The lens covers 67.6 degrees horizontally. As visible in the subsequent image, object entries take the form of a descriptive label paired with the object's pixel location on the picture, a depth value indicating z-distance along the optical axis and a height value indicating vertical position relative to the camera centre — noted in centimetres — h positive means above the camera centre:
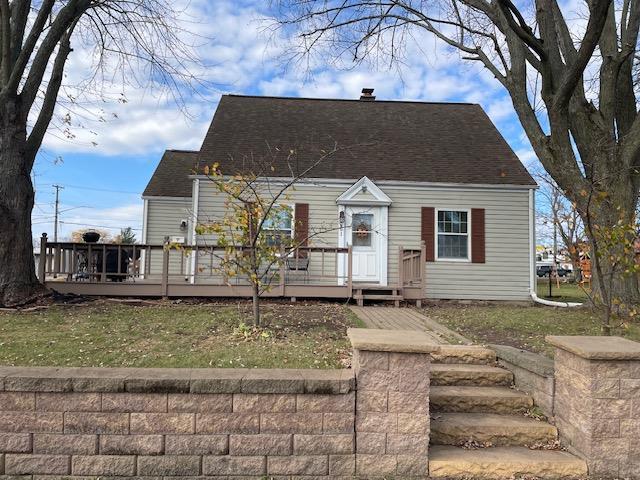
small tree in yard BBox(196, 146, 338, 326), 555 +21
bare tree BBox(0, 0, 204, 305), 770 +204
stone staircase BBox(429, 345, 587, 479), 340 -136
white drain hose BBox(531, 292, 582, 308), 1127 -106
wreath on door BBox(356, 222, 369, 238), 1245 +74
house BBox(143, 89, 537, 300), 1230 +128
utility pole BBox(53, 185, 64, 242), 5459 +427
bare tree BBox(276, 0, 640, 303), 786 +286
